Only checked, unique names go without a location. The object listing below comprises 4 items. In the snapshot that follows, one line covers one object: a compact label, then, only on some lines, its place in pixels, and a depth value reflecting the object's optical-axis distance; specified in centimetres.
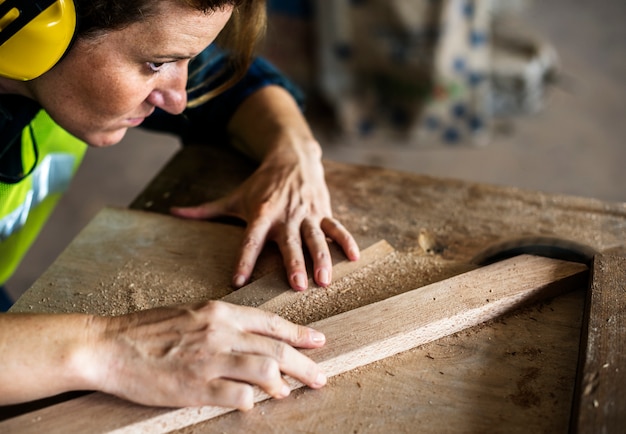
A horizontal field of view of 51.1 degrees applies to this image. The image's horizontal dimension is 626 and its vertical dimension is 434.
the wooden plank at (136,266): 133
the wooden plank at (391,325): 108
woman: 110
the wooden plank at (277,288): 132
